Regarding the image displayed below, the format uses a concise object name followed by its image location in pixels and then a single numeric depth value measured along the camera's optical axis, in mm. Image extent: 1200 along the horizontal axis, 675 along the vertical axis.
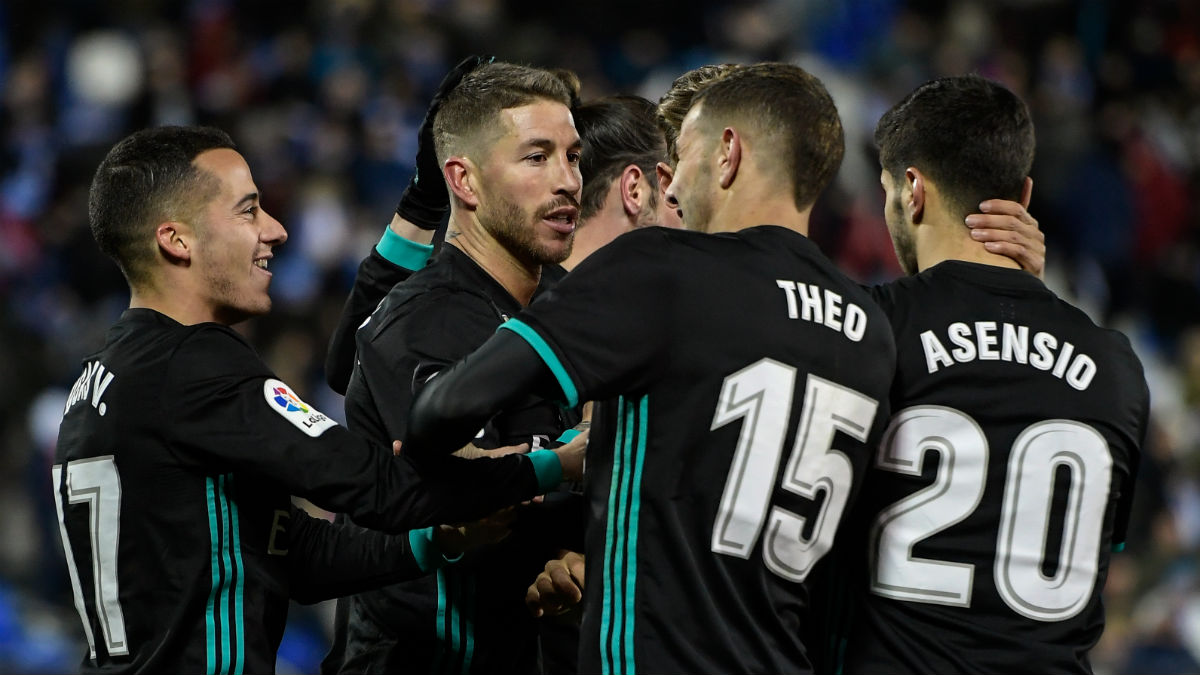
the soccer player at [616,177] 9680
